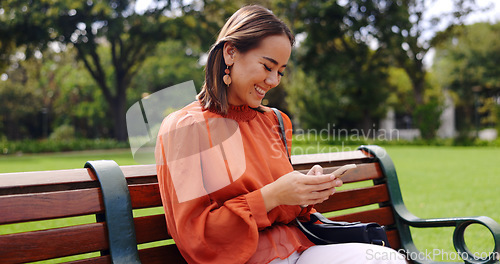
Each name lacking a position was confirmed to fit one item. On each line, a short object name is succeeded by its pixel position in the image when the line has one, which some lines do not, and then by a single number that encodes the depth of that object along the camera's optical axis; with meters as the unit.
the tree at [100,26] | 21.06
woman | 1.57
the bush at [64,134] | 32.12
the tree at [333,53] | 26.72
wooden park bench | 1.57
